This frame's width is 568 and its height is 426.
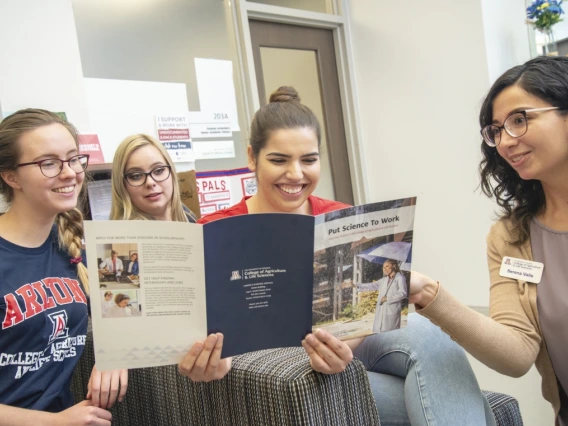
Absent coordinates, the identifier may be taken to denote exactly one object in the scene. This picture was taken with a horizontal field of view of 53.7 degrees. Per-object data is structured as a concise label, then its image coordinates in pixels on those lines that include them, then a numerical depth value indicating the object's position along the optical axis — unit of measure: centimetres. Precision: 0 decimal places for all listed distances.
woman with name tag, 125
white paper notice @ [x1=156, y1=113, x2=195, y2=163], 307
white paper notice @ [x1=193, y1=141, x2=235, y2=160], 325
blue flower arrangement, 321
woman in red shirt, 102
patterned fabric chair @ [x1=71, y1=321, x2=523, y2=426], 99
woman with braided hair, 126
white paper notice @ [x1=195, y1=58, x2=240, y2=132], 330
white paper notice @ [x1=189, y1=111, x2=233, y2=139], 323
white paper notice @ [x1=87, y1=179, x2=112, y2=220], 218
